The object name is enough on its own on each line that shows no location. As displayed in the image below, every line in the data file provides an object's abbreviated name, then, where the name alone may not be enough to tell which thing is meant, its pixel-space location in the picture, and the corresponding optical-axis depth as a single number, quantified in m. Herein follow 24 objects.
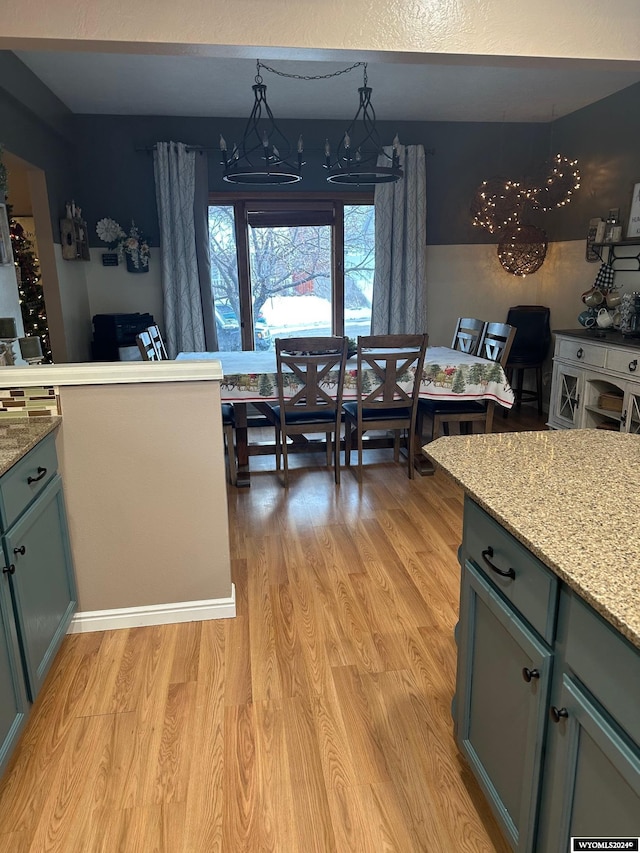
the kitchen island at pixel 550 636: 0.95
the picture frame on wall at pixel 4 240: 3.55
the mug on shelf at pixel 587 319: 4.89
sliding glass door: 5.55
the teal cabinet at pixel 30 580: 1.66
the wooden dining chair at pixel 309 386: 3.61
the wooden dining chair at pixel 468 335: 4.54
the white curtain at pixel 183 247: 5.19
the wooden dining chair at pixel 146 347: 3.70
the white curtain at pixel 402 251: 5.50
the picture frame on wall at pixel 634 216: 4.62
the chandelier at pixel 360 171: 3.46
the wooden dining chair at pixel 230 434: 3.98
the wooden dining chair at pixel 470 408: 4.00
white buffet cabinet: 4.00
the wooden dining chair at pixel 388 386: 3.69
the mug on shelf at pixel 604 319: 4.74
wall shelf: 4.68
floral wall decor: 5.25
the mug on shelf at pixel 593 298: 4.91
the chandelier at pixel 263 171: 3.25
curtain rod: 5.19
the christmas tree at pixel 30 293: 4.86
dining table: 3.77
